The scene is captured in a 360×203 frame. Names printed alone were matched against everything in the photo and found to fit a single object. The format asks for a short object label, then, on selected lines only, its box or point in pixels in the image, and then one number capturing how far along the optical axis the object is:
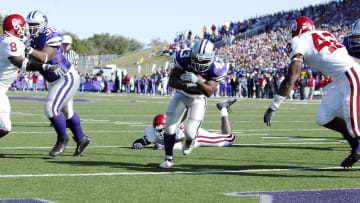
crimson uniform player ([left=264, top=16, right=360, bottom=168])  12.16
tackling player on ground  16.47
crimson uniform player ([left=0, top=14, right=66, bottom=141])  13.71
